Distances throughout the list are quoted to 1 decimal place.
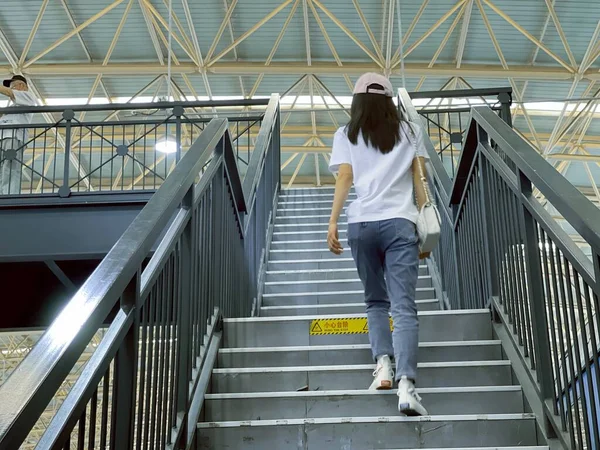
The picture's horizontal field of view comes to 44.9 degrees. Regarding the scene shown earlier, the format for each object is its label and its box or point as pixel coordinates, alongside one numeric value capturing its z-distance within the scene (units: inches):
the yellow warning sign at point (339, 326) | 159.9
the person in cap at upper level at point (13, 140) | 334.6
